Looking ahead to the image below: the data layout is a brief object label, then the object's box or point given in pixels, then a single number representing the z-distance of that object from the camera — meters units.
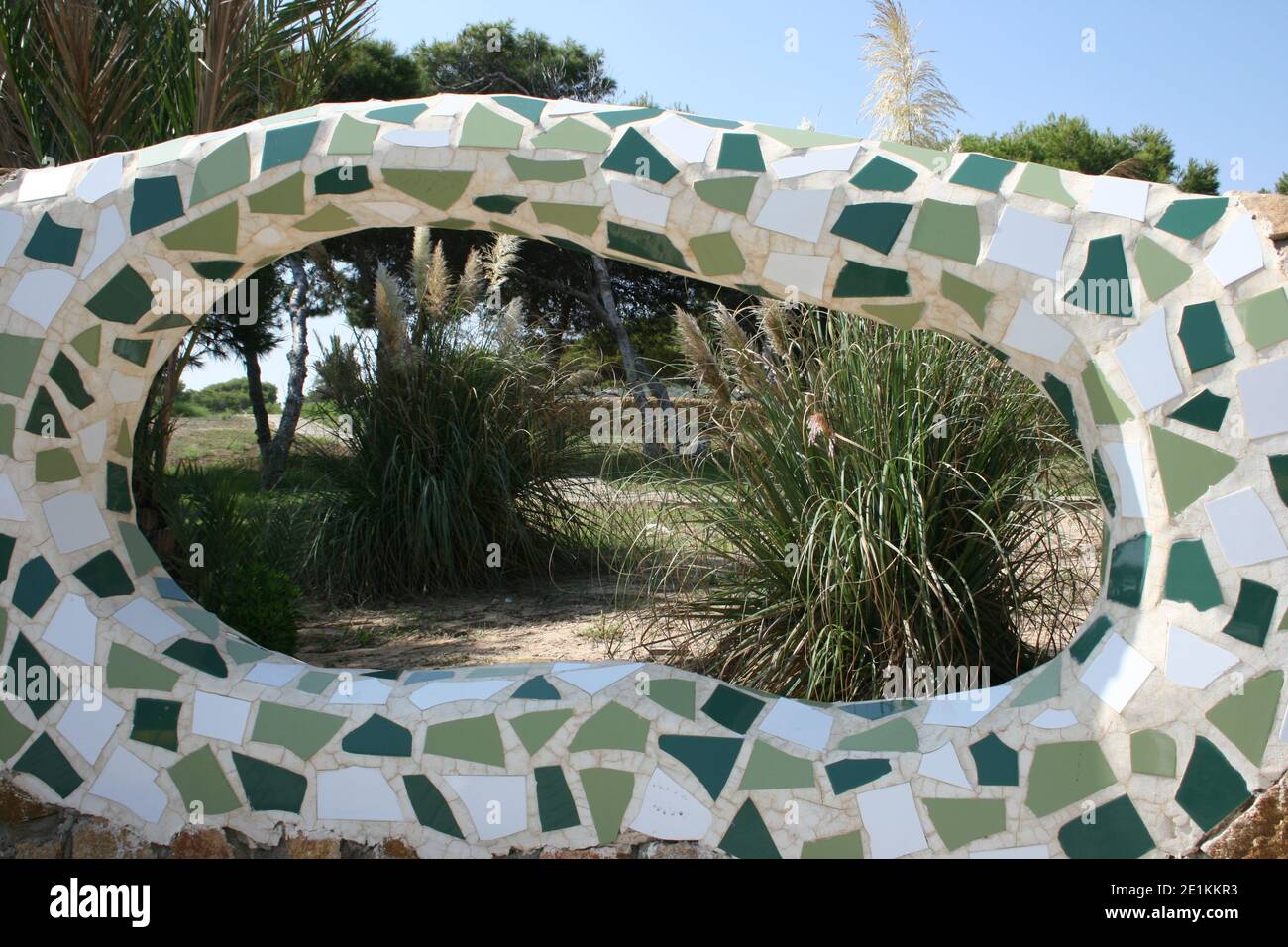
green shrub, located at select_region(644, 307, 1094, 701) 3.65
